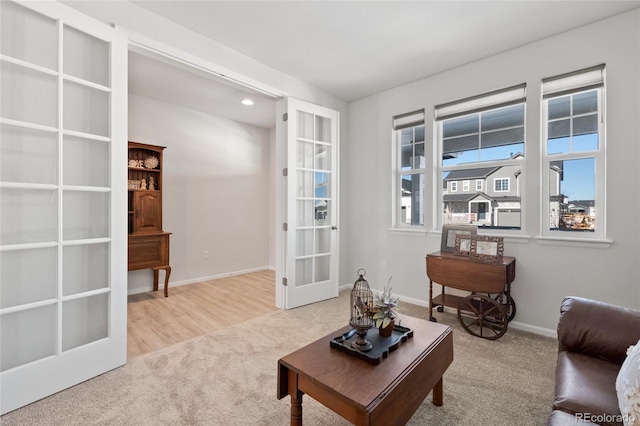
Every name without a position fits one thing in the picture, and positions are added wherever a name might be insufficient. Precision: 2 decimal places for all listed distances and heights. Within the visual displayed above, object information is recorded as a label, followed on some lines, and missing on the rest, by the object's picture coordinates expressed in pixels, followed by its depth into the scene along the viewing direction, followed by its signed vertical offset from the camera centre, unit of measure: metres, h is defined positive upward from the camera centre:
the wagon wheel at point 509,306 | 2.66 -0.86
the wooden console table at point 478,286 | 2.44 -0.64
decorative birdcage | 1.41 -0.50
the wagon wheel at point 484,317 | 2.49 -0.92
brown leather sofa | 1.04 -0.68
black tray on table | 1.34 -0.65
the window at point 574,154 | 2.43 +0.50
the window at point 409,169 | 3.50 +0.52
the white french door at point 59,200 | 1.65 +0.07
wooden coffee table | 1.10 -0.69
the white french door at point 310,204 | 3.27 +0.09
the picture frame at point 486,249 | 2.51 -0.32
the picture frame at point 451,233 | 2.93 -0.22
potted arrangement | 1.44 -0.50
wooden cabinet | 3.51 -0.01
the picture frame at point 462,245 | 2.72 -0.31
